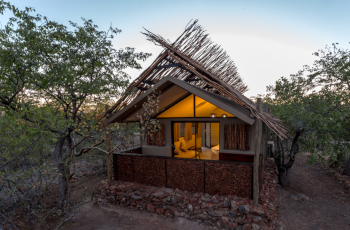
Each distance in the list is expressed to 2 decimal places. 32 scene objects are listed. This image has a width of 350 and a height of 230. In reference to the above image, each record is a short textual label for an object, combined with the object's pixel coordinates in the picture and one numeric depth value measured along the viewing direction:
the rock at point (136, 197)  5.60
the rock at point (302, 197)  6.42
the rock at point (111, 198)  6.01
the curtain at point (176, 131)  7.92
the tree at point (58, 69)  4.04
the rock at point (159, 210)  5.36
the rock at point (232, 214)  4.64
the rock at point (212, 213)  4.78
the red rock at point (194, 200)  5.05
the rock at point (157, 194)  5.37
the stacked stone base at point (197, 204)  4.54
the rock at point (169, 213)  5.21
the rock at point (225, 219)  4.65
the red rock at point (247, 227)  4.45
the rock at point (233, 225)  4.57
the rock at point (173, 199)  5.20
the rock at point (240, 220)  4.56
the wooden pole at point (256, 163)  4.65
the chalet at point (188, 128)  4.99
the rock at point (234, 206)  4.64
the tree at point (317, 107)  6.04
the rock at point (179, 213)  5.13
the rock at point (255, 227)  4.41
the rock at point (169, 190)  5.50
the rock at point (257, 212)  4.45
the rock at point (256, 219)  4.43
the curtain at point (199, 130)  8.57
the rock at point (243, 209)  4.54
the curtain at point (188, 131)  8.46
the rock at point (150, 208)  5.48
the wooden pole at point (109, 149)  6.20
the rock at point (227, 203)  4.77
